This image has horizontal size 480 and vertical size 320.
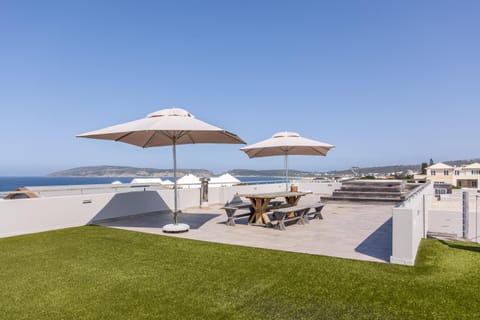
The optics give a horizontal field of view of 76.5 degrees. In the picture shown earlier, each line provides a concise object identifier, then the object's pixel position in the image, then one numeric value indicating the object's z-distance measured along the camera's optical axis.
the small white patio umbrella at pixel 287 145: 9.58
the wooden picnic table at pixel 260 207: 7.46
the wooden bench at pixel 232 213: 7.29
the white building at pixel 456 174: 55.09
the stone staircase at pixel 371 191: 12.24
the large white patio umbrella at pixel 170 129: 6.14
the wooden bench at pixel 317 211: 7.61
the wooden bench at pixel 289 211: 6.79
